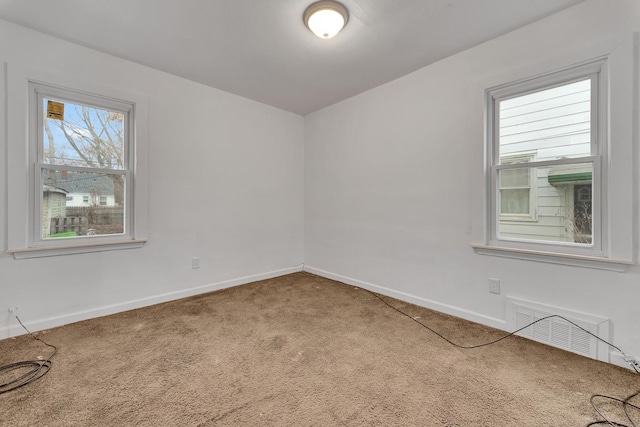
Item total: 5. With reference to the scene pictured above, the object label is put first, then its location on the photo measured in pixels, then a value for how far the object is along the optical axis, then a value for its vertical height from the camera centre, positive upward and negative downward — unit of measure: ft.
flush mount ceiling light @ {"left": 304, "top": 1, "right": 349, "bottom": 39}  6.24 +4.64
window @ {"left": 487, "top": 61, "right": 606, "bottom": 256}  6.40 +1.32
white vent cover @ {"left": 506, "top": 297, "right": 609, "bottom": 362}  6.09 -2.81
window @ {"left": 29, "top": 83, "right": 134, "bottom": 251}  7.61 +1.42
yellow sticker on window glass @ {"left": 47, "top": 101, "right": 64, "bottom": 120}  7.80 +2.99
